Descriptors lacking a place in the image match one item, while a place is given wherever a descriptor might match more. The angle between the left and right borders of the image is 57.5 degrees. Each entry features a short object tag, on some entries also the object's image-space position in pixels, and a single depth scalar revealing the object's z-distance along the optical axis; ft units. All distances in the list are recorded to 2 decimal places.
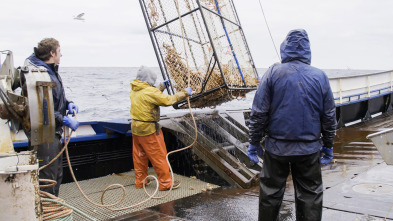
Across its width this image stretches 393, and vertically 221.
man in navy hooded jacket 10.36
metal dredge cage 17.58
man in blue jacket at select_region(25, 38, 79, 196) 12.55
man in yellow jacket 17.35
